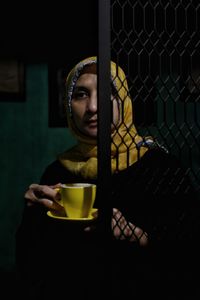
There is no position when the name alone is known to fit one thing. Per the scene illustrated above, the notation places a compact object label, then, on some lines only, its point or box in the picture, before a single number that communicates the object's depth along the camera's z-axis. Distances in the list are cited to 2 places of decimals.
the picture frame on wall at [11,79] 2.52
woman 0.81
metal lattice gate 0.74
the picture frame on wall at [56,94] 2.54
